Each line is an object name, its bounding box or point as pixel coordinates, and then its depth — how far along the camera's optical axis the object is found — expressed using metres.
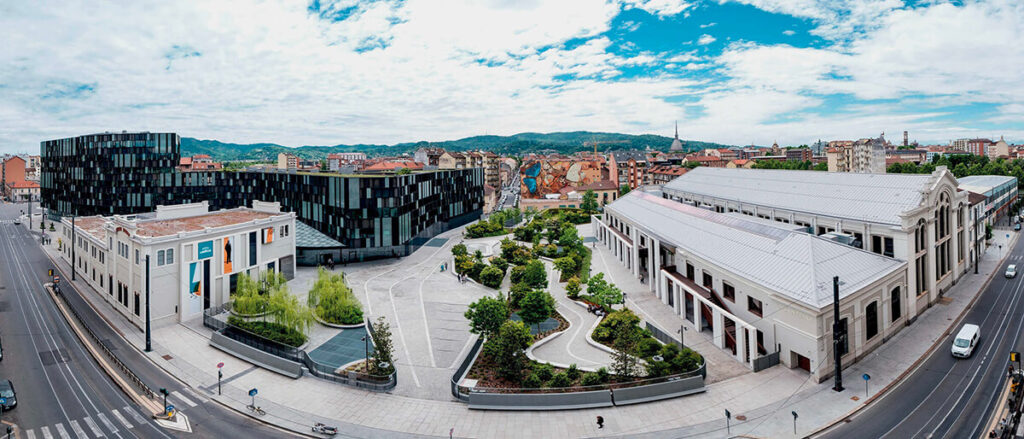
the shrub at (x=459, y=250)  68.97
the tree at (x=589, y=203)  120.62
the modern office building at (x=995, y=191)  82.69
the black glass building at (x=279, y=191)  73.69
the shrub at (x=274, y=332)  40.38
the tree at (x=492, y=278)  59.84
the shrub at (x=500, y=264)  64.26
